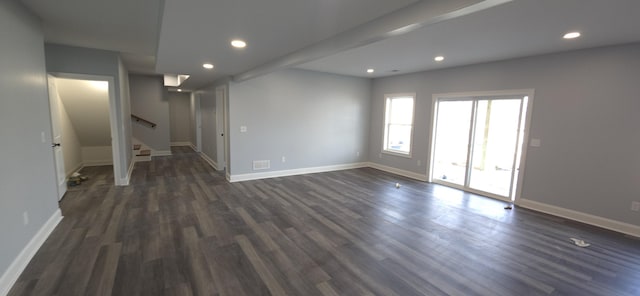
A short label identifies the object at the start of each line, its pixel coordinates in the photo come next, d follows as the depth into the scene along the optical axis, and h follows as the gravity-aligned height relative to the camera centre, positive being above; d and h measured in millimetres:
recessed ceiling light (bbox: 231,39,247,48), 3000 +905
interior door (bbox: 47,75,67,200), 4094 -247
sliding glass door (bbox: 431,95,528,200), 4723 -264
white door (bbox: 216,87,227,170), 6664 -396
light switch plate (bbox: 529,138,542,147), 4359 -191
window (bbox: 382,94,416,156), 6533 +93
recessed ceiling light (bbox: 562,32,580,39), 3127 +1164
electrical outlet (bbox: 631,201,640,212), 3508 -944
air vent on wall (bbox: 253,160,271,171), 5953 -944
